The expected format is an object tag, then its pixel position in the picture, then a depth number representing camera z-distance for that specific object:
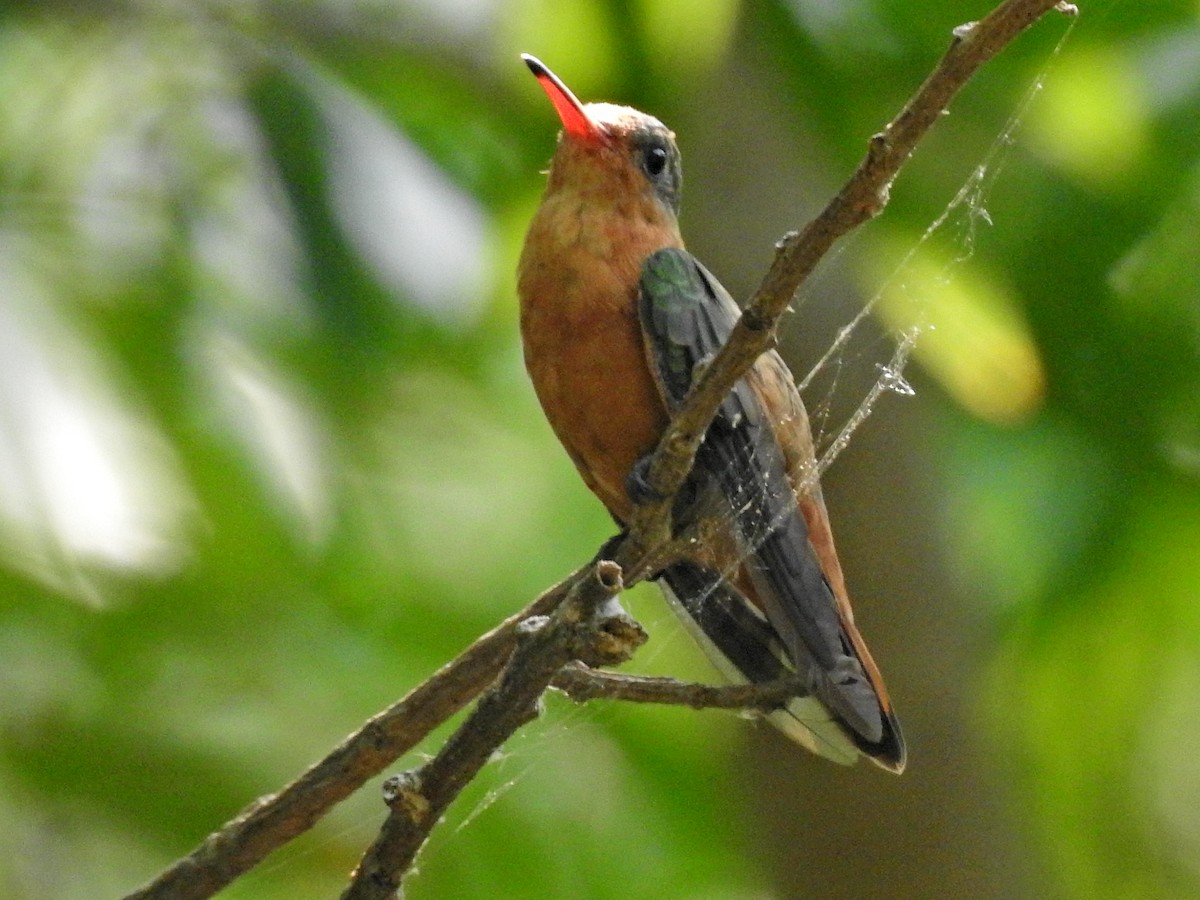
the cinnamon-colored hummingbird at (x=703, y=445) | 5.56
